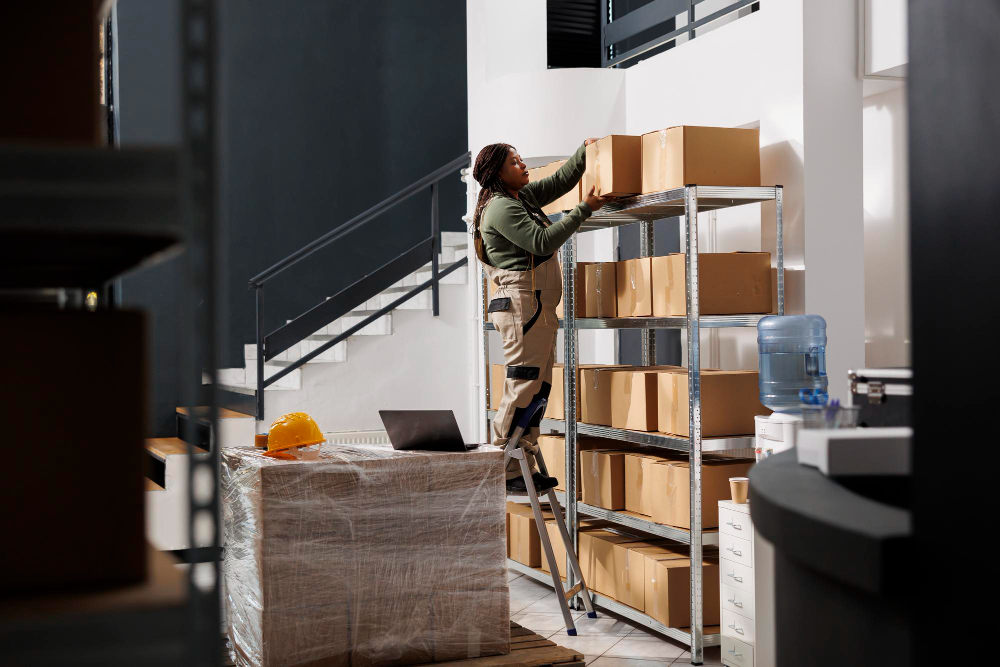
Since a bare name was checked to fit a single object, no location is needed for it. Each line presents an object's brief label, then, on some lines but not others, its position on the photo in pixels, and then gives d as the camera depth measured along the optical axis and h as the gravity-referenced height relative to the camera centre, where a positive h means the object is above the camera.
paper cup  3.88 -0.58
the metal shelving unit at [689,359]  4.16 -0.09
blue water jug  4.26 -0.08
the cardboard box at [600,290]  4.91 +0.26
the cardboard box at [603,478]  4.77 -0.67
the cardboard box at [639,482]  4.55 -0.66
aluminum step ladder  4.51 -0.80
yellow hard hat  3.69 -0.33
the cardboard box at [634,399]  4.51 -0.27
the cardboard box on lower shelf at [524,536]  5.34 -1.05
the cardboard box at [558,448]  5.26 -0.57
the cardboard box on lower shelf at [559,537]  5.17 -1.03
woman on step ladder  4.64 +0.26
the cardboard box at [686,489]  4.25 -0.64
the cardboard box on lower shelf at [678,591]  4.20 -1.07
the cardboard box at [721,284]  4.29 +0.24
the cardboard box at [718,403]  4.28 -0.27
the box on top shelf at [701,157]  4.34 +0.81
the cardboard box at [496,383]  5.77 -0.24
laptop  3.83 -0.33
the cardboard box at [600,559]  4.70 -1.06
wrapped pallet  3.44 -0.76
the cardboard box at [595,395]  4.87 -0.27
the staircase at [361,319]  7.33 +0.17
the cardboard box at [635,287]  4.58 +0.25
